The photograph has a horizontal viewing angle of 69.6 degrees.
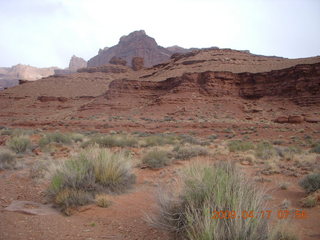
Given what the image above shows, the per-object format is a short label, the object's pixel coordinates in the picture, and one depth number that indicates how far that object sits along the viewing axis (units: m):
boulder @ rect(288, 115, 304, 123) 24.36
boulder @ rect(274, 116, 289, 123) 25.48
